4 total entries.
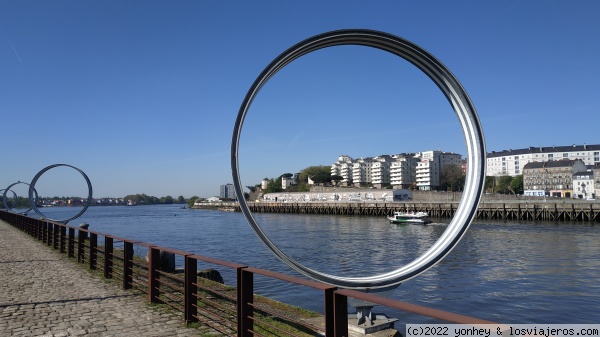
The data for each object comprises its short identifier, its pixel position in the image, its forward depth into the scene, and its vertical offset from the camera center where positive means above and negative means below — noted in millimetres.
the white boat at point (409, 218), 53575 -3074
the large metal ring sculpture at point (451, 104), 5875 +838
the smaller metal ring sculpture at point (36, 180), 23781 +579
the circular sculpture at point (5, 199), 48606 -276
